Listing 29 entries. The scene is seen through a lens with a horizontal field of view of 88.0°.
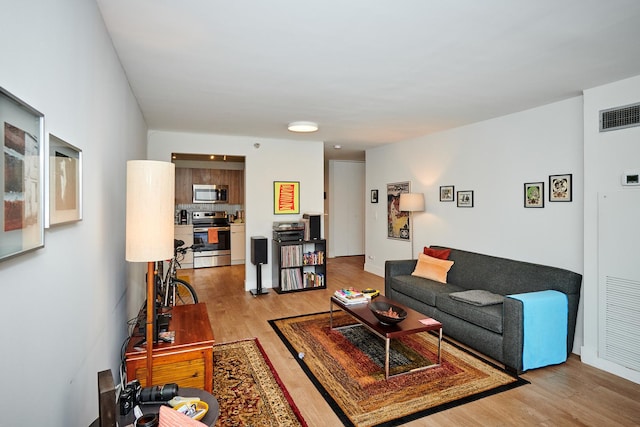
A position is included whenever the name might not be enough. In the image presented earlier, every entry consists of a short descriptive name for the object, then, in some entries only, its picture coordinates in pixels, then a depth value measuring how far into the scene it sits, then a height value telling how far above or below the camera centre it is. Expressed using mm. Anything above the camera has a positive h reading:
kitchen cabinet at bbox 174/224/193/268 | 7289 -482
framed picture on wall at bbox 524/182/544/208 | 3742 +190
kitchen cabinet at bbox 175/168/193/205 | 7703 +590
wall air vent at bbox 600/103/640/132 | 2857 +832
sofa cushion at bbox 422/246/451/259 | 4645 -591
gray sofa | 3002 -946
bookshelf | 5566 -921
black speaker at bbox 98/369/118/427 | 1139 -667
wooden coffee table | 2822 -1026
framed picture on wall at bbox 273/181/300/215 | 5805 +261
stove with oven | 7531 -621
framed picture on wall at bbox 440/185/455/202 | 4953 +278
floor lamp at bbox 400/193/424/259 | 5223 +150
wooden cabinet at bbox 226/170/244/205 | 8172 +645
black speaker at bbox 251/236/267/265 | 5453 -631
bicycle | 3230 -787
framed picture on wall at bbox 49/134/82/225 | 1197 +125
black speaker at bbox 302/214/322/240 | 5824 -235
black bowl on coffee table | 2927 -958
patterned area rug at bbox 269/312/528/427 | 2438 -1426
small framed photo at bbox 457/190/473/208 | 4633 +178
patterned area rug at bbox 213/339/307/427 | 2293 -1417
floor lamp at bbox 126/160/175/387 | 1771 +6
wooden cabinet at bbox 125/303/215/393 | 2064 -945
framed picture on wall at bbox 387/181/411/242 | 5867 -81
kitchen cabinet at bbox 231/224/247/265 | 7742 -751
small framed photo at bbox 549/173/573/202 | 3484 +252
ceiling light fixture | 4367 +1135
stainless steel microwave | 7781 +449
